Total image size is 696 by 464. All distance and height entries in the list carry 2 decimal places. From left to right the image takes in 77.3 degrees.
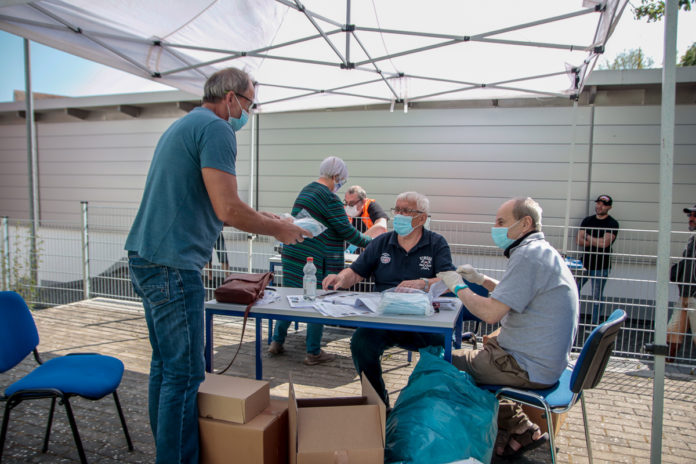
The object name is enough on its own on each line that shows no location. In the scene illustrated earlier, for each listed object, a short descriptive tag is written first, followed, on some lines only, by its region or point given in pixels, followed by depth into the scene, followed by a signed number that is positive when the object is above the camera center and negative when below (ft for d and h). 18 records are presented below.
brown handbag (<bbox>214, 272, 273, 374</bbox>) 8.31 -1.70
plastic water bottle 8.91 -1.62
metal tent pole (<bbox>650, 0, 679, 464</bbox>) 6.33 -0.05
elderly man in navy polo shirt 8.98 -1.26
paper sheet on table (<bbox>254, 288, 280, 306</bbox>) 8.68 -1.94
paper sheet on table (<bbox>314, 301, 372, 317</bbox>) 7.88 -1.95
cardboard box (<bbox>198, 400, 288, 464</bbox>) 6.02 -3.35
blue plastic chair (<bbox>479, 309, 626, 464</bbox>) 6.14 -2.57
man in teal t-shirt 5.81 -0.56
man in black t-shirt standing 14.79 -1.30
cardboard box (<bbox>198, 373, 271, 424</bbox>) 6.21 -2.87
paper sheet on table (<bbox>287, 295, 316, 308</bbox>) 8.39 -1.93
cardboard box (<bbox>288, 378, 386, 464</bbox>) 5.42 -2.96
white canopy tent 11.53 +5.03
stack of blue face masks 7.76 -1.76
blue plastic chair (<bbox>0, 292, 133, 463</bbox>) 6.44 -2.82
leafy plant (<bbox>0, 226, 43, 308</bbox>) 17.90 -2.93
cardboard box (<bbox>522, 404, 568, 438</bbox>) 8.47 -4.09
